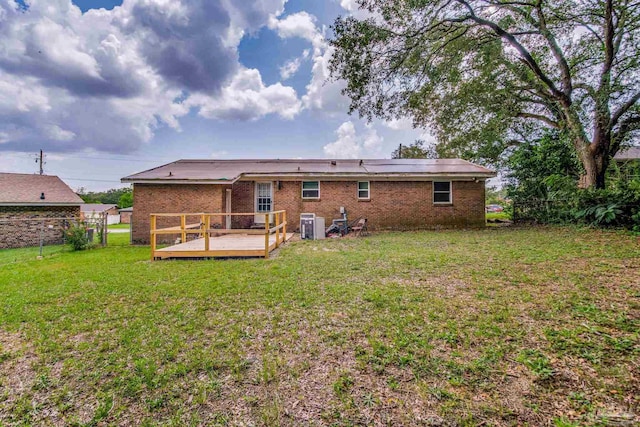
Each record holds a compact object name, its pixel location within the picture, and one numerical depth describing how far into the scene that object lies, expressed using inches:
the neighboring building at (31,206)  590.6
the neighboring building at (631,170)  432.1
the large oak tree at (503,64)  374.0
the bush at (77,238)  424.2
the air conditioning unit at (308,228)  437.1
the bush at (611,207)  368.5
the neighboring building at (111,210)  1808.1
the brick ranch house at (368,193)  508.1
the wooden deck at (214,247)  299.4
